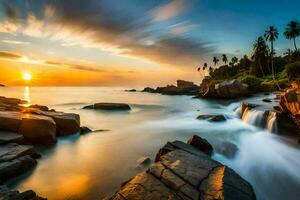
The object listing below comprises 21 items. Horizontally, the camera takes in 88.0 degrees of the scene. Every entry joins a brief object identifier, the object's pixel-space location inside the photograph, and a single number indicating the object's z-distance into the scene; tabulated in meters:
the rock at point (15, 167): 6.75
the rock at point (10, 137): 8.68
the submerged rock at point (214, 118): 18.42
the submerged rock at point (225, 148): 10.21
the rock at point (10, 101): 19.85
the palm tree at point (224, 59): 79.01
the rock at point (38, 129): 10.49
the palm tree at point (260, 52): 50.58
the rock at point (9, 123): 10.20
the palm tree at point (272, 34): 44.25
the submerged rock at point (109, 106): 28.17
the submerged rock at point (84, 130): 14.23
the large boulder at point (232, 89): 39.44
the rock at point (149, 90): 103.90
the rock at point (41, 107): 19.39
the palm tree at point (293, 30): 44.92
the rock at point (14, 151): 7.35
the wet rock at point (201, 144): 9.15
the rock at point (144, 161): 8.72
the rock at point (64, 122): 13.04
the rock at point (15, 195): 4.89
